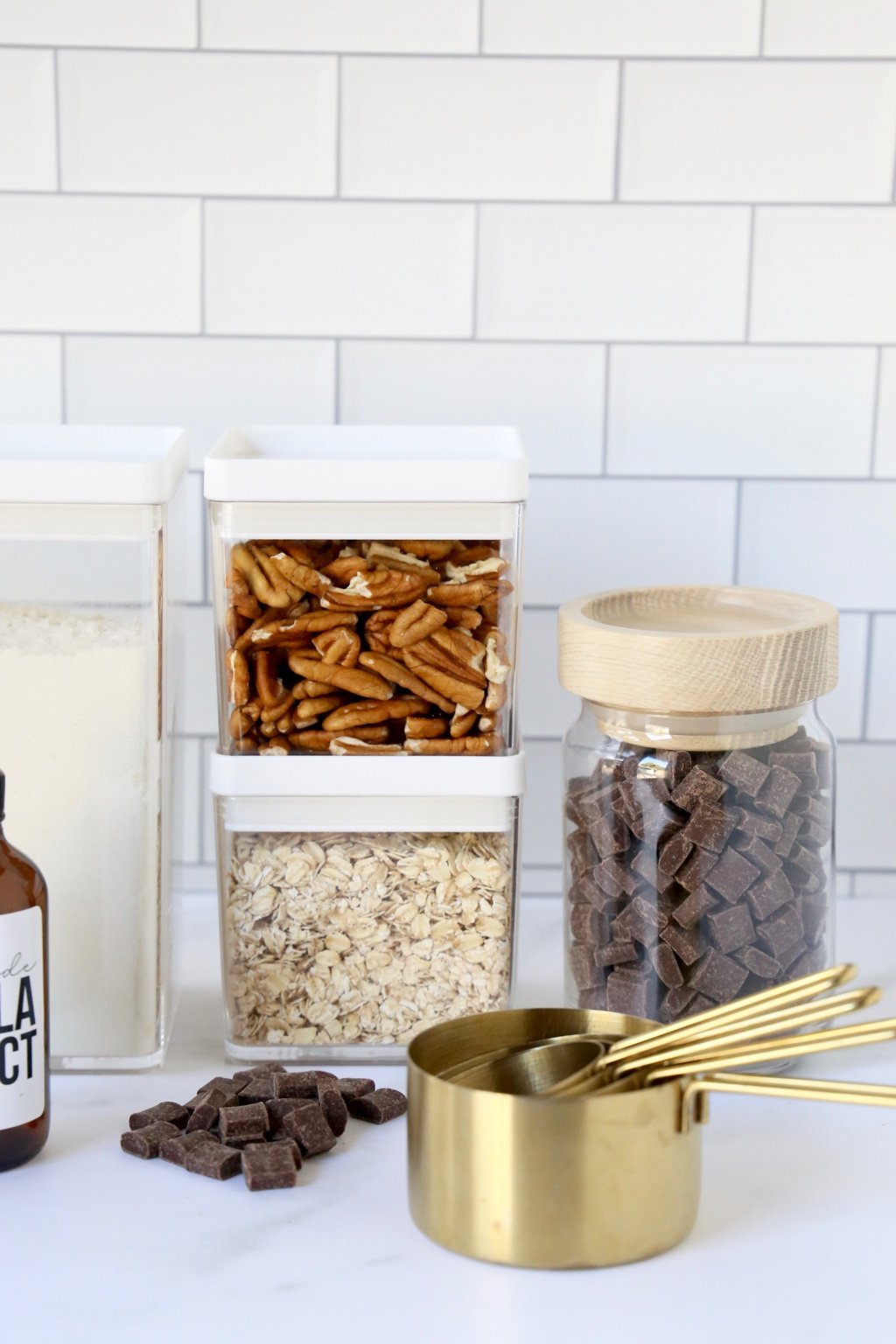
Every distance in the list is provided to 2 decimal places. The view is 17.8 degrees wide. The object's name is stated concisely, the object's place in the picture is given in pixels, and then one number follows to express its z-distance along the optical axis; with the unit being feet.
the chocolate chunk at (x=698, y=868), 3.33
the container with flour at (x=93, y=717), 3.30
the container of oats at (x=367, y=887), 3.38
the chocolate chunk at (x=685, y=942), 3.34
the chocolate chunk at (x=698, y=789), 3.32
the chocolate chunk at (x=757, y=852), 3.32
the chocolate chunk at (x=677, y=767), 3.33
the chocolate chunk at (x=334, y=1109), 3.26
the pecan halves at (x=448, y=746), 3.38
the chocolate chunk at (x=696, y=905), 3.34
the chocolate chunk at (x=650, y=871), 3.35
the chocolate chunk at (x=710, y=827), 3.32
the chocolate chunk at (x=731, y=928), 3.33
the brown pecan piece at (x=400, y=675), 3.33
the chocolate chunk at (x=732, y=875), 3.32
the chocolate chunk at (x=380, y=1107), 3.30
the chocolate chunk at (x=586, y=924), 3.41
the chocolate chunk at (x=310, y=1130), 3.21
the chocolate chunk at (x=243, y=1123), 3.21
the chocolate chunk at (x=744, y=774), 3.32
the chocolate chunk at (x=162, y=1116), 3.26
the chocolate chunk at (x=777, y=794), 3.33
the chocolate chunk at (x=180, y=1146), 3.19
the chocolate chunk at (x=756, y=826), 3.32
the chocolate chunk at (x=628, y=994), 3.37
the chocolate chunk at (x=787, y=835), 3.34
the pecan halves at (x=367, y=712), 3.36
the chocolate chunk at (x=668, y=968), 3.35
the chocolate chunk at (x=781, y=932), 3.35
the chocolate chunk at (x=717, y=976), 3.34
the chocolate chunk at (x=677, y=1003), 3.36
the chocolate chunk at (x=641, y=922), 3.36
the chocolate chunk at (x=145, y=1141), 3.21
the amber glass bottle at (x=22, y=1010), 3.12
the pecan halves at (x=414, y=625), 3.32
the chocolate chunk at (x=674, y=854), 3.33
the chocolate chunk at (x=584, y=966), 3.43
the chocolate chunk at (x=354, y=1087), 3.33
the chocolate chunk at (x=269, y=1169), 3.14
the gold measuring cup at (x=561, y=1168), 2.96
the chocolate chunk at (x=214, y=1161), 3.16
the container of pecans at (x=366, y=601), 3.32
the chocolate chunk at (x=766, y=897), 3.33
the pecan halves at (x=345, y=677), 3.34
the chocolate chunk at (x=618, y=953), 3.38
